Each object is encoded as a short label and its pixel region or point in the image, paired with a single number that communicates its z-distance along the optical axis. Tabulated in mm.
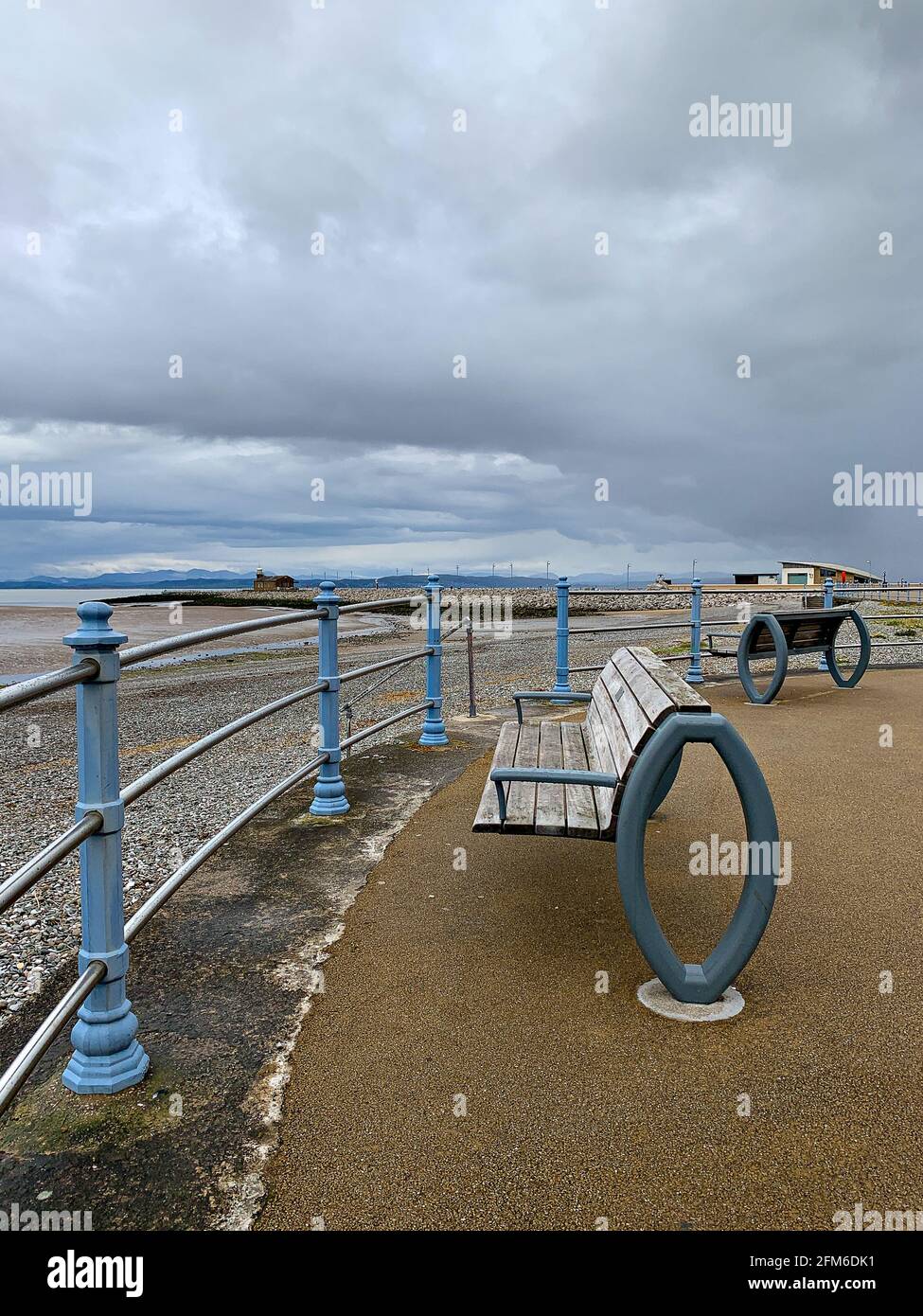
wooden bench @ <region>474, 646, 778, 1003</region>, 2678
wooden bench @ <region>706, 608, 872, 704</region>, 8742
